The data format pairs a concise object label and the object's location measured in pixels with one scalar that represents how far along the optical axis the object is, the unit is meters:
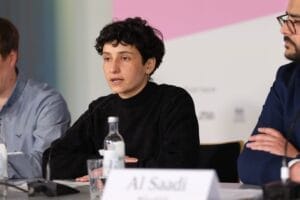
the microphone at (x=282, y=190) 2.87
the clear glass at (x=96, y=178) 3.65
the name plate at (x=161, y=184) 2.64
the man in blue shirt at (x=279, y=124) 4.11
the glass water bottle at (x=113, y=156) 3.65
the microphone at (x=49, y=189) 3.78
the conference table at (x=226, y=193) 3.37
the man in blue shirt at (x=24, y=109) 5.58
